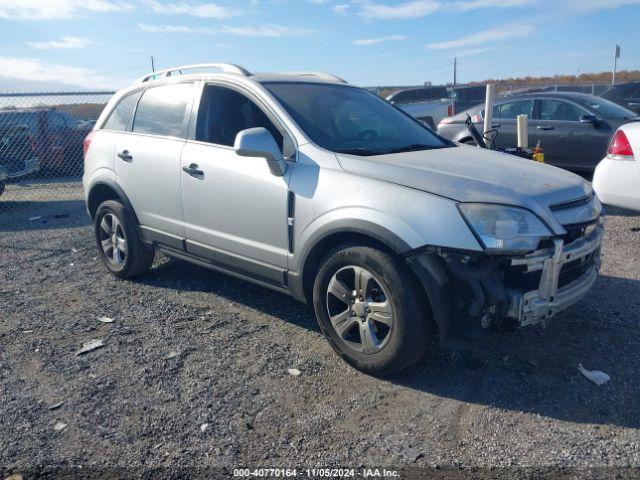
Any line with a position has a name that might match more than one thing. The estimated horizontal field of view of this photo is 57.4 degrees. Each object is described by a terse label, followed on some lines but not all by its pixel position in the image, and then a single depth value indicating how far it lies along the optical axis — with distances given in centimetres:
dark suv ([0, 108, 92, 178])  1145
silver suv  323
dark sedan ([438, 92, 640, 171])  901
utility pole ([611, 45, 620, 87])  2159
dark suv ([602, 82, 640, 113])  1424
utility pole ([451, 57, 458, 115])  1491
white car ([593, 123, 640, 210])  593
